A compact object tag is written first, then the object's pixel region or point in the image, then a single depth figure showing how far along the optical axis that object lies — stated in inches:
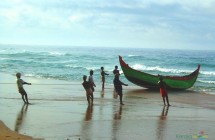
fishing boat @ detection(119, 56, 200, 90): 918.4
